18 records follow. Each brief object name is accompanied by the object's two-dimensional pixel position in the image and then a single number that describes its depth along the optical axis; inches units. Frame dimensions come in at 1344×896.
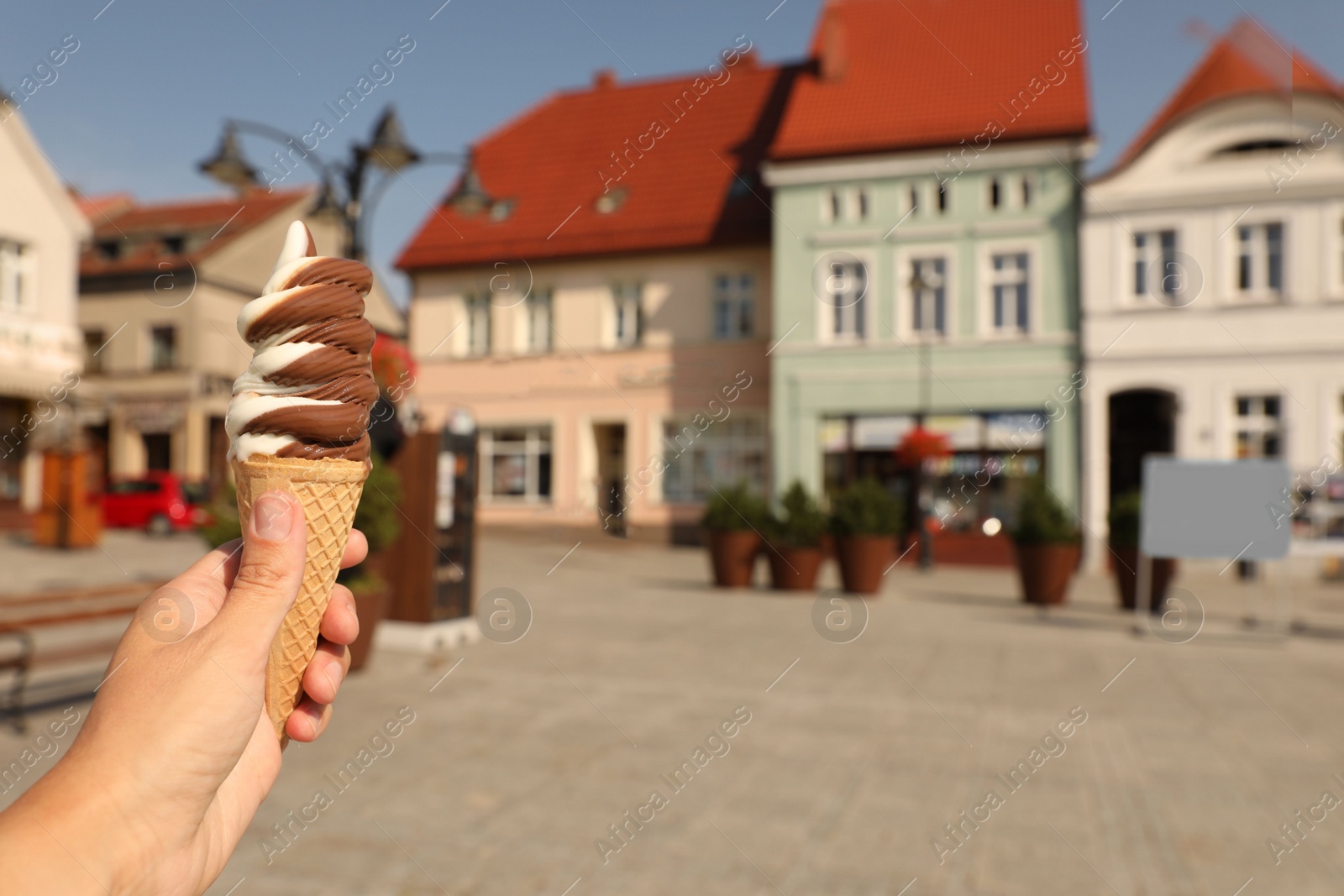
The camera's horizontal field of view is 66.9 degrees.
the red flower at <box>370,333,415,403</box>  342.0
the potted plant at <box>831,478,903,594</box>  629.6
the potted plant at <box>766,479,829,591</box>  642.2
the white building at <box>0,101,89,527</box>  1083.3
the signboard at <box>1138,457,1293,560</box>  447.8
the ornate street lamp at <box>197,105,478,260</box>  415.2
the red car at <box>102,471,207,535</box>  1093.1
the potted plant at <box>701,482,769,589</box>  648.4
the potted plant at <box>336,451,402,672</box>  334.3
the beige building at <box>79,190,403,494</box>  1350.9
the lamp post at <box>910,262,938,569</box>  992.2
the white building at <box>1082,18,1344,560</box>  892.0
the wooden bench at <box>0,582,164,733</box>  245.4
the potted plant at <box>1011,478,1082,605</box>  596.1
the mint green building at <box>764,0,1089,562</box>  975.0
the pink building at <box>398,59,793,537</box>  1144.2
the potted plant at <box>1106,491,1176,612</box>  558.6
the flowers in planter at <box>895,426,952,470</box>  804.0
